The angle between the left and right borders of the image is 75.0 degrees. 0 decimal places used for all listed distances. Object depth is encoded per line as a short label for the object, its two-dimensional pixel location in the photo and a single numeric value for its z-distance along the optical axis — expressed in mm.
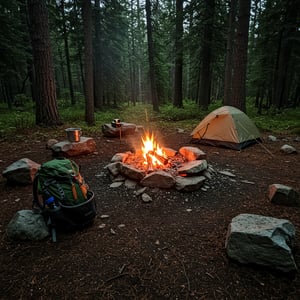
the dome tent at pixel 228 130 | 6074
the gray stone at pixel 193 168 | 3711
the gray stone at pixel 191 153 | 4363
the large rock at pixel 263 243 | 1887
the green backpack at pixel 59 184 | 2430
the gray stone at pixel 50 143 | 5529
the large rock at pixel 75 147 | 5078
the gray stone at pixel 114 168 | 3979
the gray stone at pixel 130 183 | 3647
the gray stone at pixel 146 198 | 3259
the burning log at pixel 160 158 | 4246
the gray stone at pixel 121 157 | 4391
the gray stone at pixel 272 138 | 6932
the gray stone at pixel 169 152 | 4762
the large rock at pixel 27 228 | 2393
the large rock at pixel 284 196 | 3096
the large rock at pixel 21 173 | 3633
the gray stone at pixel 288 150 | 5562
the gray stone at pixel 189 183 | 3455
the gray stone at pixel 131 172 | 3678
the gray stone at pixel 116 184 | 3720
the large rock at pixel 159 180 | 3496
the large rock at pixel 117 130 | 7294
